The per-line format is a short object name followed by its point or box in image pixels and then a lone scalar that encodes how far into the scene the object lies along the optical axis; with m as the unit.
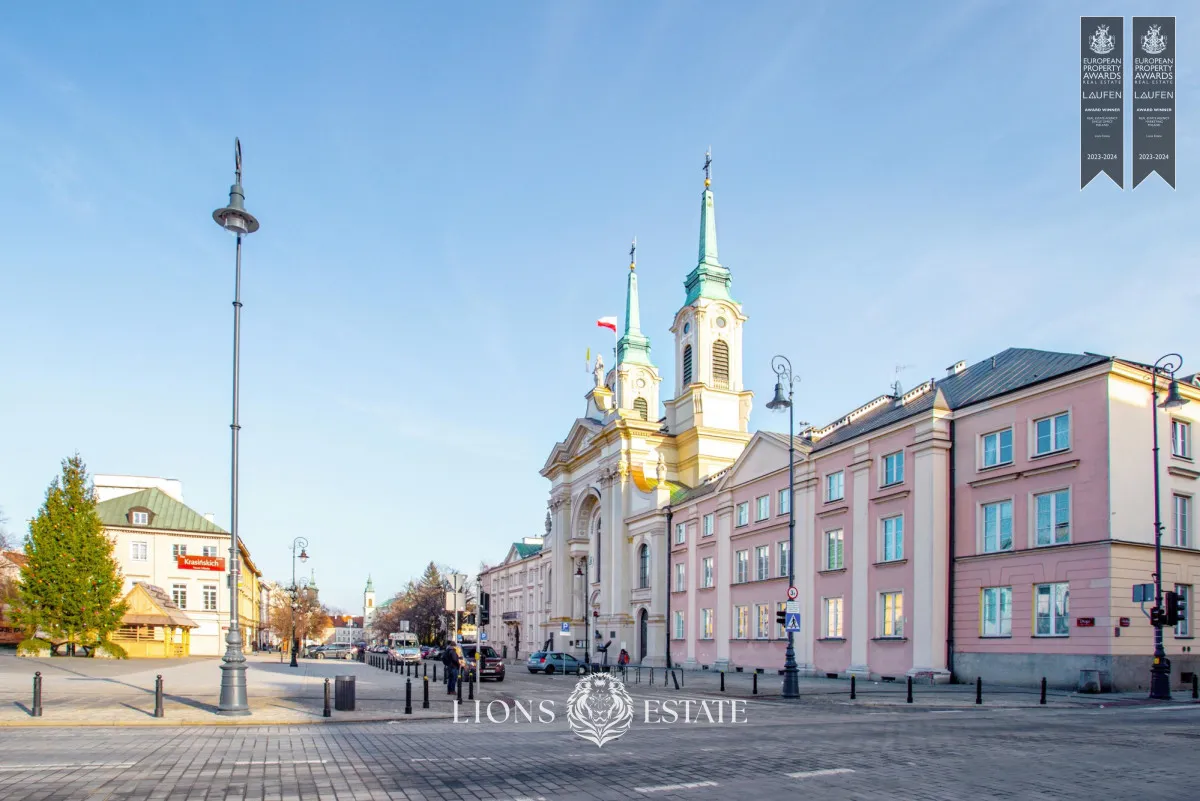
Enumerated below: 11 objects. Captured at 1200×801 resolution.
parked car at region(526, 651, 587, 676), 48.97
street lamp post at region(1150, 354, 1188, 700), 23.92
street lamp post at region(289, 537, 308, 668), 61.72
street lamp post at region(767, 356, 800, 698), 25.33
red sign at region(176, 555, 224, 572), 58.97
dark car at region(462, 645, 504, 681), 36.97
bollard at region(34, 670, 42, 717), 16.24
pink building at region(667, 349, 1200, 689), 26.75
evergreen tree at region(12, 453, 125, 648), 50.16
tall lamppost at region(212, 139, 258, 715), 17.28
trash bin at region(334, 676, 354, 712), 18.52
